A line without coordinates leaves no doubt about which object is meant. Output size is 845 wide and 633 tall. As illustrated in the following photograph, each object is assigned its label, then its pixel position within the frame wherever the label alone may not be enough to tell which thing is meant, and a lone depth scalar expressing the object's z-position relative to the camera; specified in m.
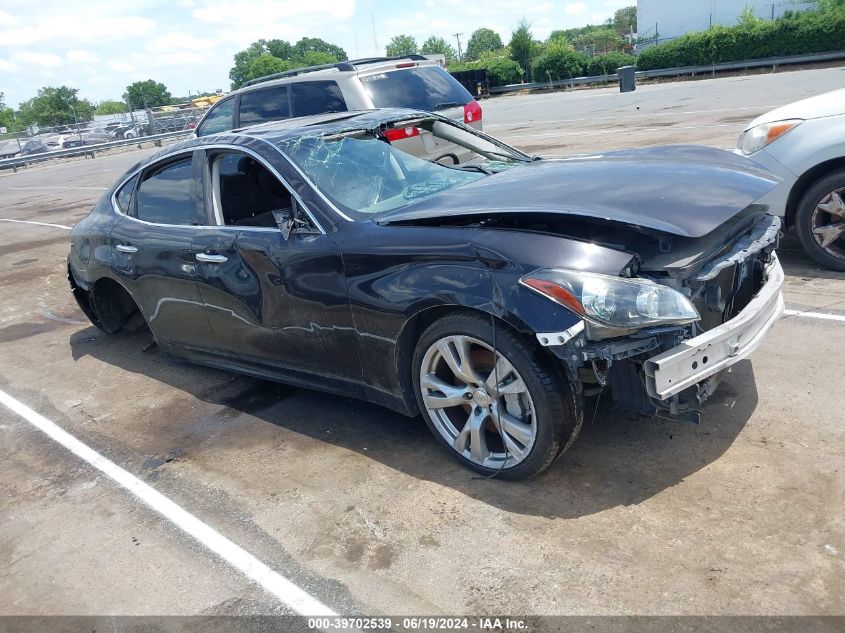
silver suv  9.06
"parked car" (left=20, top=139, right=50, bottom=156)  40.25
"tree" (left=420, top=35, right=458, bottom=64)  122.19
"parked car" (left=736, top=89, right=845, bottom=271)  5.57
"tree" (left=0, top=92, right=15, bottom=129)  106.50
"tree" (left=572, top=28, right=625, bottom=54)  68.86
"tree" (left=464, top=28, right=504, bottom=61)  132.12
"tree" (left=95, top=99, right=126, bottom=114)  116.13
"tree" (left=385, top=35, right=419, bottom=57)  130.50
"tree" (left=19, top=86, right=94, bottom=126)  84.57
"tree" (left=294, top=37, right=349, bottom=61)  154.79
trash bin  31.00
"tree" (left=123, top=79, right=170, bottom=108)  128.12
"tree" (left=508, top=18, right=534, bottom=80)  47.59
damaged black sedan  3.18
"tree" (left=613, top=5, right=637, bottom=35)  113.18
